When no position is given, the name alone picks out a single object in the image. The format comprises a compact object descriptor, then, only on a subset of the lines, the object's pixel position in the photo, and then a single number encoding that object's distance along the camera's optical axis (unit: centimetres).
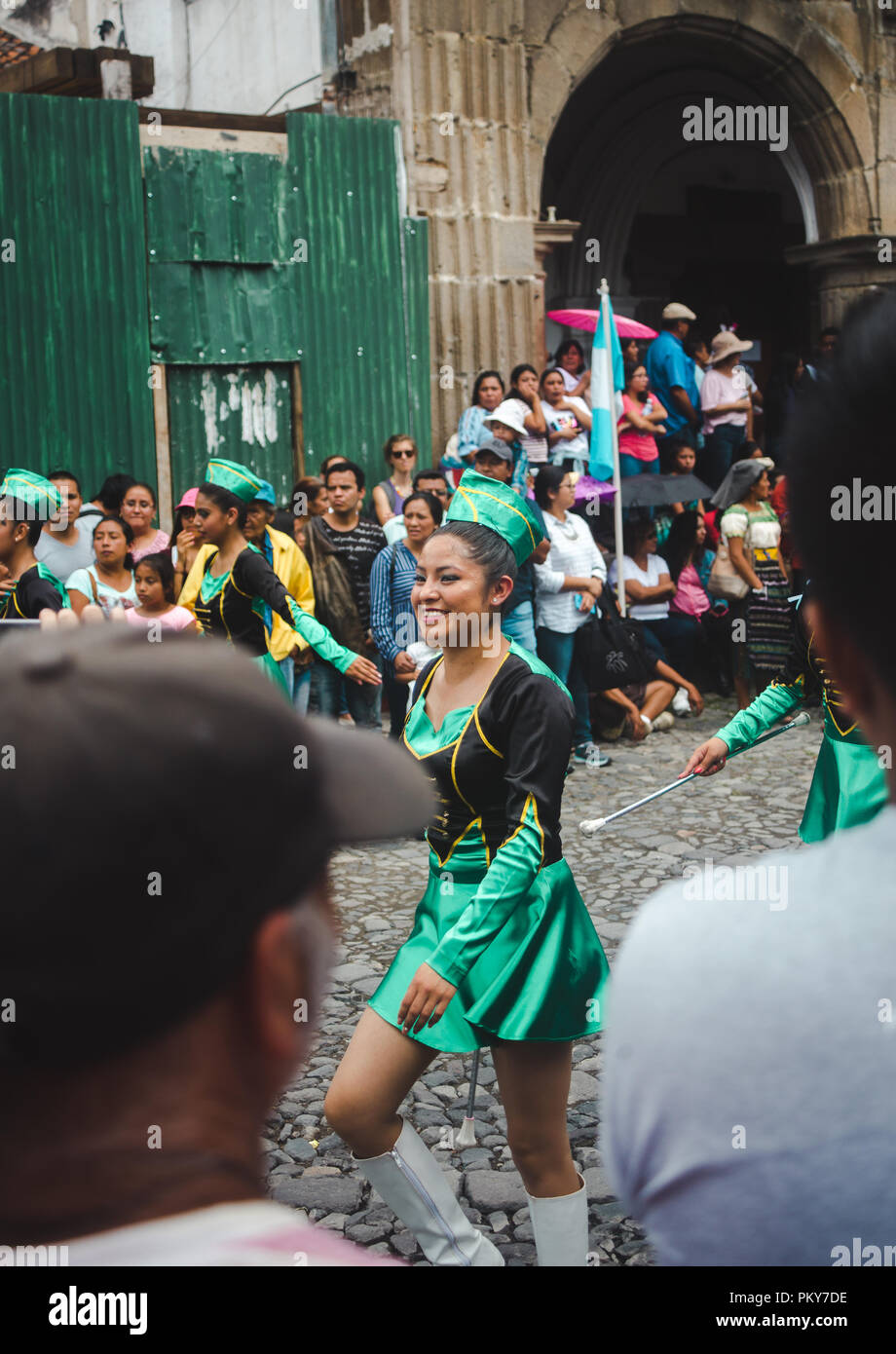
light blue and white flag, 1021
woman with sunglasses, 1019
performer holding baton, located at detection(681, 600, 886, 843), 407
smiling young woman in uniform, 302
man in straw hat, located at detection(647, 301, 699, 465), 1195
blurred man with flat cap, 94
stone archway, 1263
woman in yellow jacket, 698
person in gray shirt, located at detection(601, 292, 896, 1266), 117
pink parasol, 1159
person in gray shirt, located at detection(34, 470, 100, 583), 812
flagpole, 998
